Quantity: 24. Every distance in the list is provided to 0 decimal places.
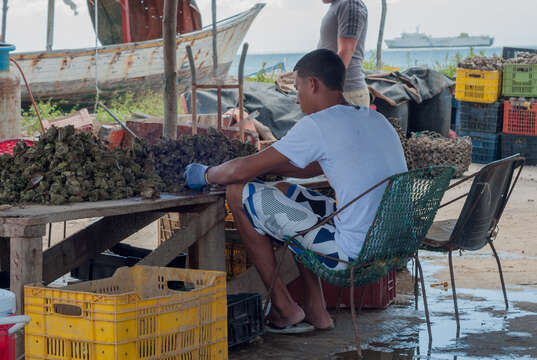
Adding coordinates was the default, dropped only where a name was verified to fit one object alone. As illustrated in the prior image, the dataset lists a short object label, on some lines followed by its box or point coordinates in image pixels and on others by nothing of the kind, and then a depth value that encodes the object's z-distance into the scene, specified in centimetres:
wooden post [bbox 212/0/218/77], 1847
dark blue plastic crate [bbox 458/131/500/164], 1223
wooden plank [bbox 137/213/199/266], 404
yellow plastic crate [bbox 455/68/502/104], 1193
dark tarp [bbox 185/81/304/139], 1145
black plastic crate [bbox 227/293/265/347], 379
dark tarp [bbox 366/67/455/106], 1175
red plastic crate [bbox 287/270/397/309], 468
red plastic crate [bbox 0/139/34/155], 467
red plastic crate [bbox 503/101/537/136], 1177
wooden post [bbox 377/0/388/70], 1767
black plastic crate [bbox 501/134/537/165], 1200
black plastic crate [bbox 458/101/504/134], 1213
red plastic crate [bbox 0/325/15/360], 243
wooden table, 329
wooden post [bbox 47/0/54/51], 1870
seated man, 381
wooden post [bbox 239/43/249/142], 850
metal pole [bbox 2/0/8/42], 1603
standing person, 580
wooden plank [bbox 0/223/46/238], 325
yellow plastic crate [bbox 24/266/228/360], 289
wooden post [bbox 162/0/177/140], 566
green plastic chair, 376
